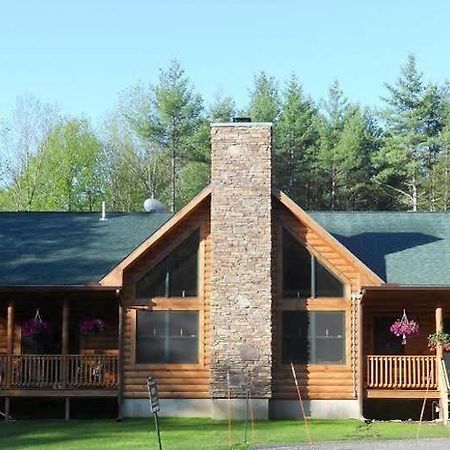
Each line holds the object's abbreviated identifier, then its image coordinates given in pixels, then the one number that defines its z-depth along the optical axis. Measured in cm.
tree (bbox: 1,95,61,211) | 5009
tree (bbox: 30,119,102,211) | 5125
